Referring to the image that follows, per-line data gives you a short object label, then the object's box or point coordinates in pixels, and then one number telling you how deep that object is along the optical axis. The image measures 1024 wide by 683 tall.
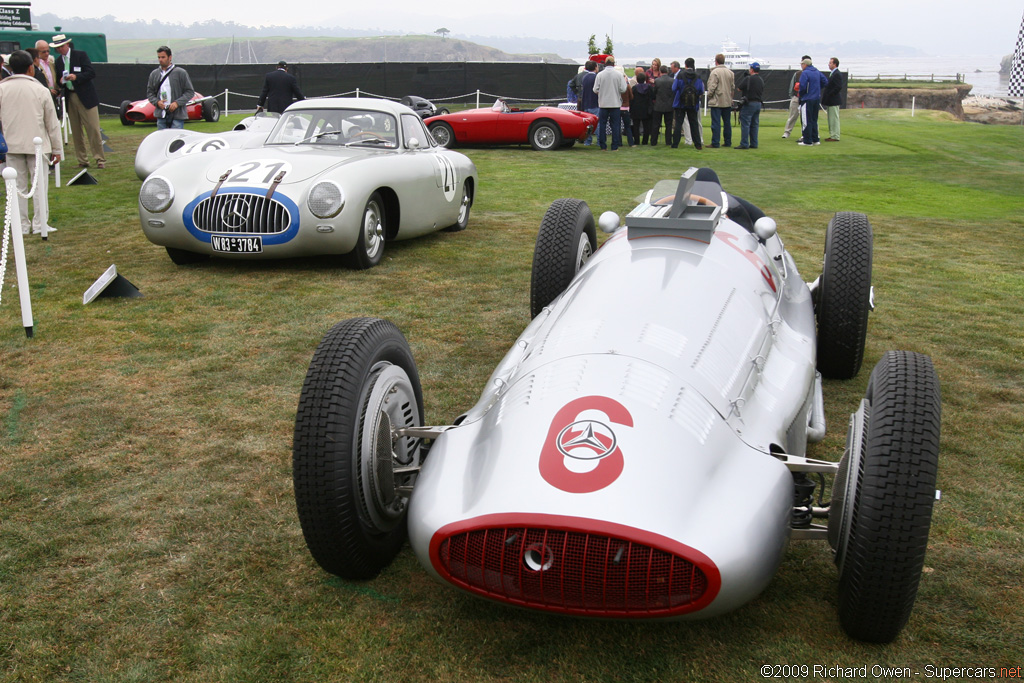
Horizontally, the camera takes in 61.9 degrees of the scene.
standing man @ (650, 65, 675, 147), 15.84
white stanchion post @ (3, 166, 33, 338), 5.01
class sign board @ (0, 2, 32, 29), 27.75
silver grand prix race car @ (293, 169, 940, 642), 2.12
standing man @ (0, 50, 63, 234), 7.56
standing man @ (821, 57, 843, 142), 16.72
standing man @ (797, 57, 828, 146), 16.12
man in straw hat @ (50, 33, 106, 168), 11.25
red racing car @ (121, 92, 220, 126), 19.80
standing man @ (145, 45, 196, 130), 11.86
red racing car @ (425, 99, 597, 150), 15.95
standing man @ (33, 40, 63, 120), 10.87
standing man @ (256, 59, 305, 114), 13.00
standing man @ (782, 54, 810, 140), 18.16
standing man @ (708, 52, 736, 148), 15.86
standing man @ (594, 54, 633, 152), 15.29
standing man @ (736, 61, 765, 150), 15.80
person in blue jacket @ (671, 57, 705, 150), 15.45
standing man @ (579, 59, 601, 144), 17.25
